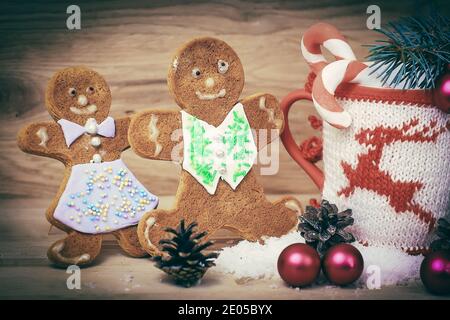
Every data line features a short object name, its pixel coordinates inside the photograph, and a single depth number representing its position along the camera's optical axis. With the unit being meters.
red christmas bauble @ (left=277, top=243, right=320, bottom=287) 0.71
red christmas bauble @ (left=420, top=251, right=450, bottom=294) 0.69
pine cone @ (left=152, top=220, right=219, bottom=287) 0.72
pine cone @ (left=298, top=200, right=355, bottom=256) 0.76
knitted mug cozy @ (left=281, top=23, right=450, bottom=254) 0.75
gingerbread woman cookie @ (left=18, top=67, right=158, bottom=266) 0.79
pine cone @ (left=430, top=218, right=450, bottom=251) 0.73
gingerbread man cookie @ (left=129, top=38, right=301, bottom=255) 0.79
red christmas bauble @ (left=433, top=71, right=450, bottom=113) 0.72
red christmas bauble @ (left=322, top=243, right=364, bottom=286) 0.71
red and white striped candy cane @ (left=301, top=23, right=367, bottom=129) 0.76
